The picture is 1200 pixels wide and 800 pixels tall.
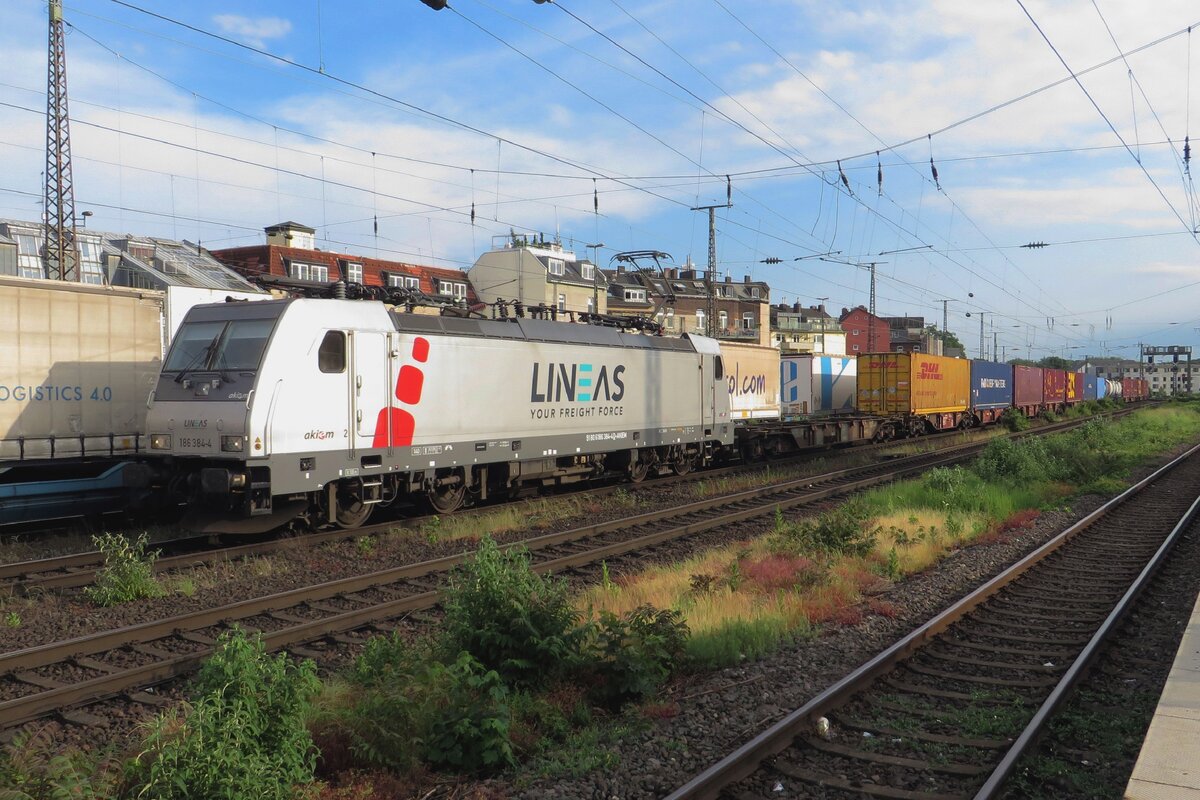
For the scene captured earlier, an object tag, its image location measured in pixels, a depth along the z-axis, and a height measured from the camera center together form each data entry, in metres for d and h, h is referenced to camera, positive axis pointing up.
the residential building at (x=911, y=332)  62.96 +7.26
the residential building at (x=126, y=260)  40.16 +7.23
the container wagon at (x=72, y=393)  13.39 +0.13
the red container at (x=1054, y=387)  53.97 +0.42
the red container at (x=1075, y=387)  61.02 +0.47
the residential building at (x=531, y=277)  56.72 +8.08
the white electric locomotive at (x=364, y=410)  11.86 -0.19
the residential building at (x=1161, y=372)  165.31 +4.14
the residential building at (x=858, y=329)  102.56 +7.97
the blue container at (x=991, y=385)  40.53 +0.44
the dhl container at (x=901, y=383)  32.06 +0.44
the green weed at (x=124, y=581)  9.66 -2.05
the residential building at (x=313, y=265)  47.12 +7.69
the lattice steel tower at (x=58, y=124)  20.67 +6.66
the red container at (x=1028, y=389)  47.01 +0.28
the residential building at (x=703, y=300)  68.62 +8.25
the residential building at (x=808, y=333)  86.94 +6.47
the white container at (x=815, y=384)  32.97 +0.44
